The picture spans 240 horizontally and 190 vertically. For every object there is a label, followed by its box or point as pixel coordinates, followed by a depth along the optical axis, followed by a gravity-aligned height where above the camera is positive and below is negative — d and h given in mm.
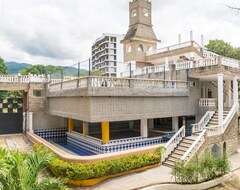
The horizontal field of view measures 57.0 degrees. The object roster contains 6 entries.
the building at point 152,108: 12156 -585
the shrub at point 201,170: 10109 -3362
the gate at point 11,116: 19953 -1508
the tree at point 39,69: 68525 +10492
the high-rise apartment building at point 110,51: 77875 +17339
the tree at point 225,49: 38575 +8921
